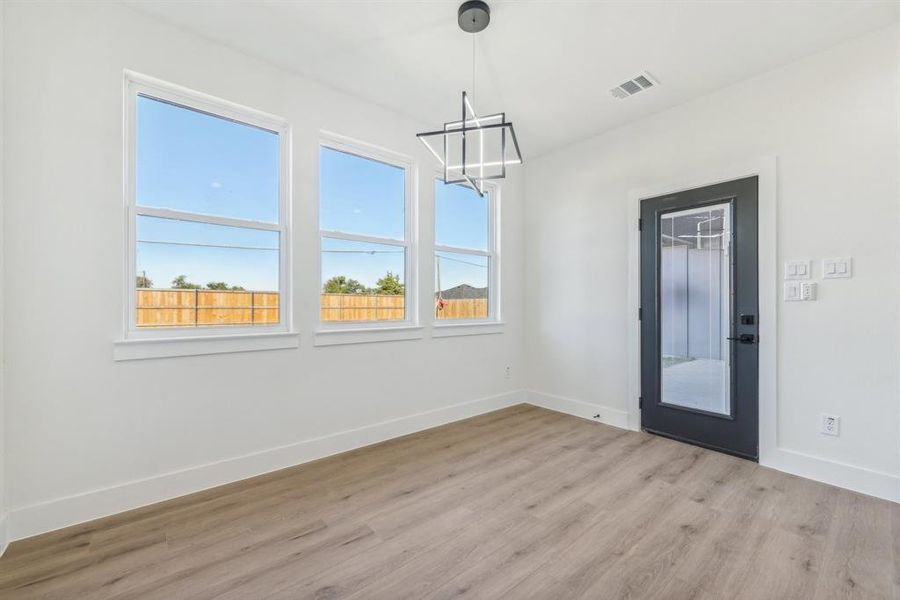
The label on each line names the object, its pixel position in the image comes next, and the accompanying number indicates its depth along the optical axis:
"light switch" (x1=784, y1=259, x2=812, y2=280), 2.75
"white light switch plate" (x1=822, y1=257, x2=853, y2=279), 2.59
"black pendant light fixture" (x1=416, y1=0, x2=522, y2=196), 2.13
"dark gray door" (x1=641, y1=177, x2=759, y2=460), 3.03
